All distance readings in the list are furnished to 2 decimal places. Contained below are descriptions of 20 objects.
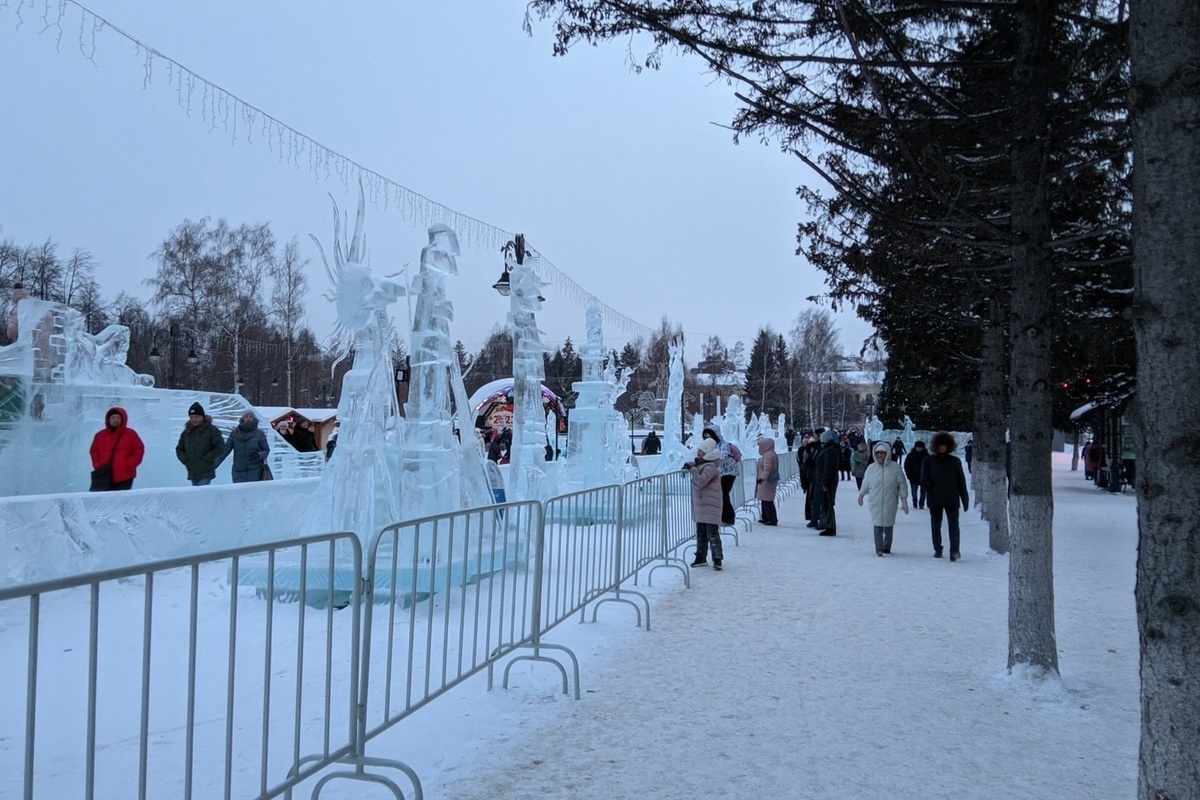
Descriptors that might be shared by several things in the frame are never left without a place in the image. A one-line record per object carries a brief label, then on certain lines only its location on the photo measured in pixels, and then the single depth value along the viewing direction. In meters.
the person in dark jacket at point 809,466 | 15.75
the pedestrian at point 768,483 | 15.48
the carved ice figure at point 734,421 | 25.62
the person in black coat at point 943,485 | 11.61
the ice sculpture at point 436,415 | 8.80
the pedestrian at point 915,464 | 16.53
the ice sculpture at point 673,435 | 20.19
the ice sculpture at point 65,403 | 10.73
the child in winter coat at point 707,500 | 10.43
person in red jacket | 9.65
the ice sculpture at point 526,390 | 12.82
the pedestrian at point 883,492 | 11.96
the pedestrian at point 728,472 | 13.02
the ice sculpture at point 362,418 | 8.28
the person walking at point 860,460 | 23.97
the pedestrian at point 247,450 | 11.89
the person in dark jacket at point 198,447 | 11.25
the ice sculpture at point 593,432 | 15.60
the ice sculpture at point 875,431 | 37.62
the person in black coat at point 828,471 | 14.23
